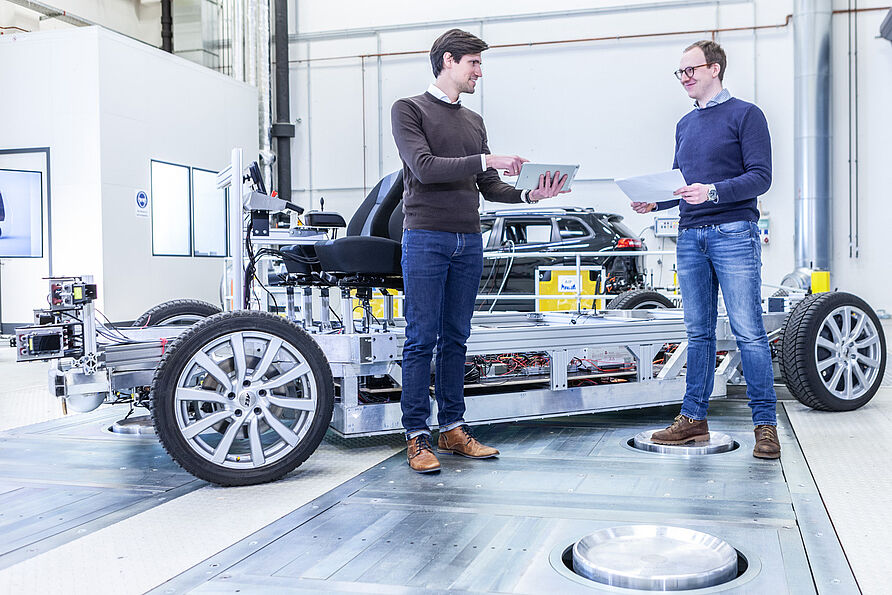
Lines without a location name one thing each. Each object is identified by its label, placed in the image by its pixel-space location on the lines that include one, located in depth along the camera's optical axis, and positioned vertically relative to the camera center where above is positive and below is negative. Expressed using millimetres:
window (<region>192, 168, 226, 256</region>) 10828 +919
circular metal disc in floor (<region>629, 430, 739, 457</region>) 3217 -659
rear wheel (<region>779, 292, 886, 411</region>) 3990 -377
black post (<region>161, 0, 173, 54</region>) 13469 +4218
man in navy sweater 3061 +206
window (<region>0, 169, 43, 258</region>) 9094 +800
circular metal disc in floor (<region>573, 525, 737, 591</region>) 1871 -678
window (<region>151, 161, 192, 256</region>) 10078 +936
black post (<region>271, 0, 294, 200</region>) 12688 +2918
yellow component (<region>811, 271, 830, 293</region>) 4578 -20
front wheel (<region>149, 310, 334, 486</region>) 2682 -388
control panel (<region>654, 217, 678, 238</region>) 11406 +732
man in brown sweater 2943 +219
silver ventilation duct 11016 +2049
